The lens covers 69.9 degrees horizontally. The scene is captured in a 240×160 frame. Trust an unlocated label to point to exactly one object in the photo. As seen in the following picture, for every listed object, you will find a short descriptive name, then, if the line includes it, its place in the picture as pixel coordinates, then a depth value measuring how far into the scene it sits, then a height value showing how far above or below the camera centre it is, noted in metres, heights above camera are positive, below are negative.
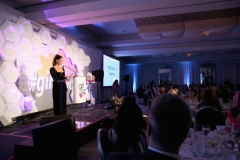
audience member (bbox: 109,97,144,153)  1.51 -0.42
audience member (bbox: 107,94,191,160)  0.76 -0.22
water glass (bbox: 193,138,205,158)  1.36 -0.54
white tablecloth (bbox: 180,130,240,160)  1.32 -0.62
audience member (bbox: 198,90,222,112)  3.20 -0.38
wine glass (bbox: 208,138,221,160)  1.43 -0.59
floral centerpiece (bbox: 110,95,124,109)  5.69 -0.70
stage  2.61 -0.96
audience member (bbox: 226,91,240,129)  2.40 -0.52
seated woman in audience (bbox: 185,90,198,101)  5.62 -0.59
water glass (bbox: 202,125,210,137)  1.89 -0.56
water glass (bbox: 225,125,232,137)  2.02 -0.59
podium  4.28 -0.22
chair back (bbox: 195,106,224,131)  2.81 -0.62
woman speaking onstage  3.94 -0.11
